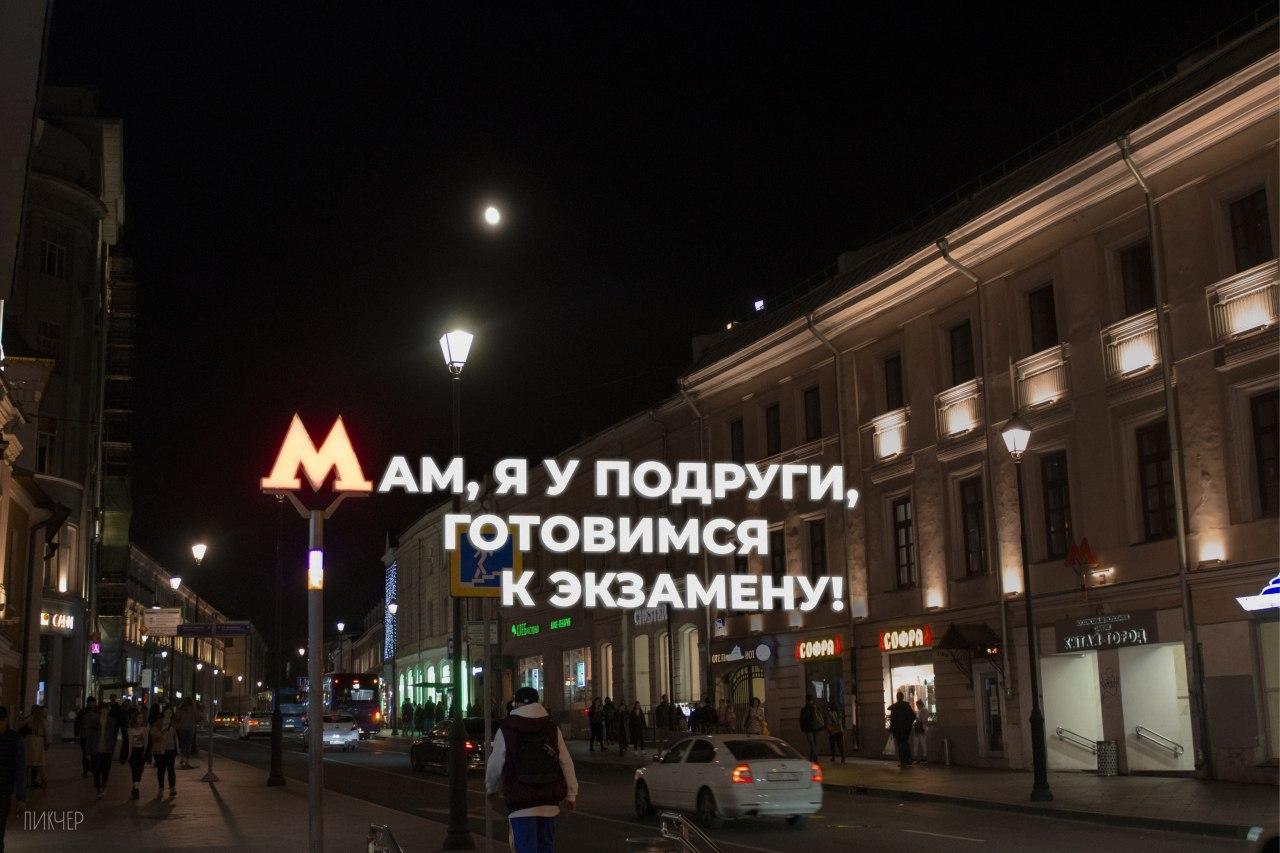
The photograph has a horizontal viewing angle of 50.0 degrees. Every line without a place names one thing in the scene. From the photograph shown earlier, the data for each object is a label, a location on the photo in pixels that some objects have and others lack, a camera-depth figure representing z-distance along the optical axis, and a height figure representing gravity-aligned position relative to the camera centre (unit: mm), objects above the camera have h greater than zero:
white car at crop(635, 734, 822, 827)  18781 -1594
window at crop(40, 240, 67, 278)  48625 +14820
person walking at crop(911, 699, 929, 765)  31750 -1834
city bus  70812 -1208
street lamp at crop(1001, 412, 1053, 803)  22562 +1062
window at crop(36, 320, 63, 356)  48531 +12025
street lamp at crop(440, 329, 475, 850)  15352 -853
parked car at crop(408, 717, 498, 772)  33844 -1909
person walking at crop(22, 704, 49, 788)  20625 -873
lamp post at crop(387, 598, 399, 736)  73675 -1901
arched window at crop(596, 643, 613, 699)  49562 -79
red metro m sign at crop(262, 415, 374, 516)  10516 +1595
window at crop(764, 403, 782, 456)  39906 +6719
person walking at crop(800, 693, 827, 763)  31547 -1358
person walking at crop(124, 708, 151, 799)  24688 -1298
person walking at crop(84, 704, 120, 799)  25234 -1200
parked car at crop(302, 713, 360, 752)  50250 -2065
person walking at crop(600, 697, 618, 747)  43156 -1559
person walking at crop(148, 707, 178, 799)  24375 -1224
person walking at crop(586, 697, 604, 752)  43438 -1760
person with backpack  9680 -744
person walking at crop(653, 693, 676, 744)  39844 -1428
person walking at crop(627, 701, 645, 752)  40562 -1722
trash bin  26031 -1906
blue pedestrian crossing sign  12422 +921
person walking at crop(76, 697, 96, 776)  28355 -1294
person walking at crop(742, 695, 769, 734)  30031 -1191
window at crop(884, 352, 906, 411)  34281 +6888
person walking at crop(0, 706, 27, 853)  12625 -753
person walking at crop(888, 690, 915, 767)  30562 -1425
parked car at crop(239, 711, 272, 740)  67500 -2396
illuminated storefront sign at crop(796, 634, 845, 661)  35594 +374
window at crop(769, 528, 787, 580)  39219 +3133
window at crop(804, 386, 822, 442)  37906 +6808
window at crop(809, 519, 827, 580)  37562 +3104
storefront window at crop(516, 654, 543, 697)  57969 -62
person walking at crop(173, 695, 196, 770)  27844 -882
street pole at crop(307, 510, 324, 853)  9938 +4
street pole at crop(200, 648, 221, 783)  28673 -1743
